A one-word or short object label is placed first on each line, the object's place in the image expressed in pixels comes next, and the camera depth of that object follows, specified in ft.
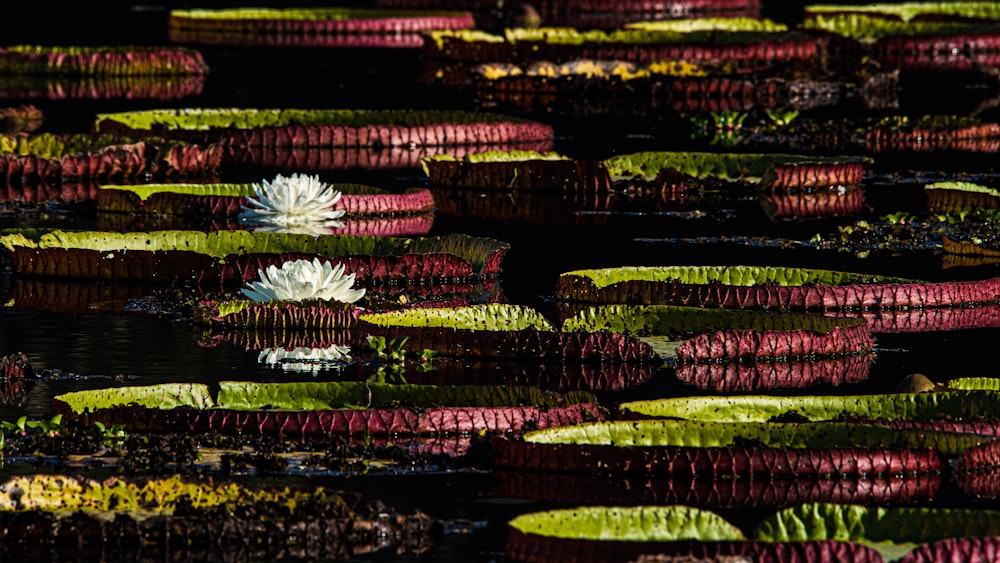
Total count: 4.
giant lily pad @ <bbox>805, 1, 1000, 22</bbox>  108.37
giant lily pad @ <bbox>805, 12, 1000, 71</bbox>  93.38
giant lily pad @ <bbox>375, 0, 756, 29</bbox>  118.62
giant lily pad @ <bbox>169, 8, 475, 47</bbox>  104.17
